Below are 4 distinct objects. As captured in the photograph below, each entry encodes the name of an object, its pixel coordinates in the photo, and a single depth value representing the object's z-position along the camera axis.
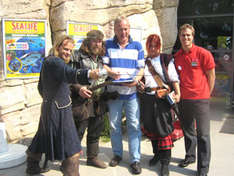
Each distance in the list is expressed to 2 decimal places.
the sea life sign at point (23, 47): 4.28
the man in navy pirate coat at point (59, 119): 2.86
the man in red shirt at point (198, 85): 3.25
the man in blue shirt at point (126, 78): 3.36
